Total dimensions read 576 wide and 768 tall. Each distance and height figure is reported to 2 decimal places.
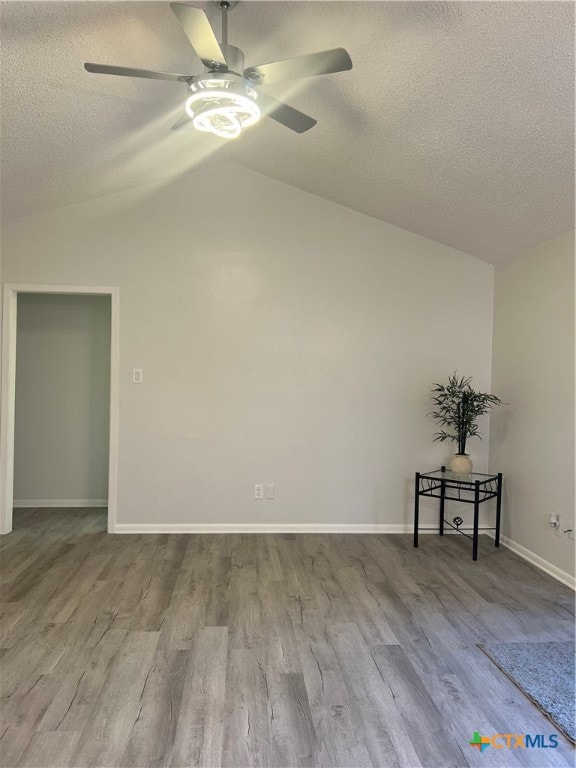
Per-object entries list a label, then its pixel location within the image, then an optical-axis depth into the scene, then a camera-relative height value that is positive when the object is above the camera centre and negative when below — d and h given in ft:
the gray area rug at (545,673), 6.95 -4.13
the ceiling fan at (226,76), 6.19 +3.87
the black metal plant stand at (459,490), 13.12 -2.66
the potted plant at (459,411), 13.83 -0.57
